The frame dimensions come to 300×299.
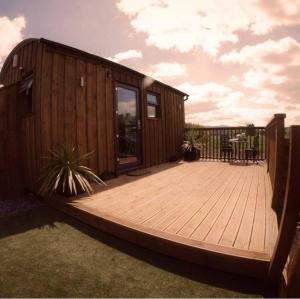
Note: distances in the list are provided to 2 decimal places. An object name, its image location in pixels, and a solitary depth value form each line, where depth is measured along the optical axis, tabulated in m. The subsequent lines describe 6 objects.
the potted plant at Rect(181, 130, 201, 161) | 8.35
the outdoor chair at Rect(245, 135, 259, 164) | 7.50
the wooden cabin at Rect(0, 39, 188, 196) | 3.96
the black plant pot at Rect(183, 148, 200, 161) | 8.33
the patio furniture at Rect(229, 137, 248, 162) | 7.97
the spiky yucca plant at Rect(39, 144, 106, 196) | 3.52
